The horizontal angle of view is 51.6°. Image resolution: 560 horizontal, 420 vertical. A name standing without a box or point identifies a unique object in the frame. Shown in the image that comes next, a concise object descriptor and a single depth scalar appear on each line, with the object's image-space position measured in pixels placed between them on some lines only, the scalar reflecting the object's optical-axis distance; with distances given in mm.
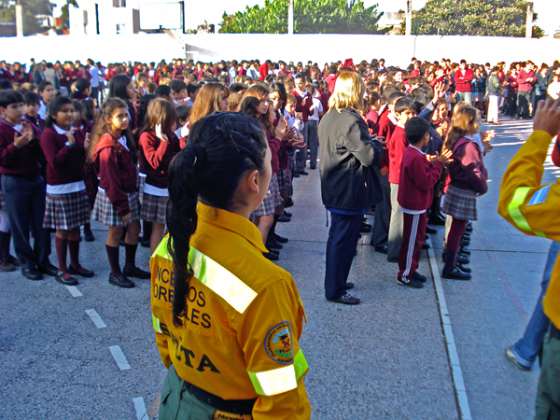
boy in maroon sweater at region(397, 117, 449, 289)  5141
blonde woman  4672
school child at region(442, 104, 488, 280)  5352
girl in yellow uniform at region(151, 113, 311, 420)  1582
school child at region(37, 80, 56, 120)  8852
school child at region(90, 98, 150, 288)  5055
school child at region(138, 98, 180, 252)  5281
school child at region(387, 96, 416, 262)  5922
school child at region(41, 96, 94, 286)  5133
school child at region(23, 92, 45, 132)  6434
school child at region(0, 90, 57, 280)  5234
